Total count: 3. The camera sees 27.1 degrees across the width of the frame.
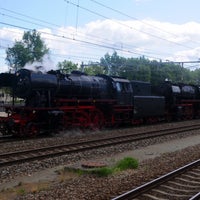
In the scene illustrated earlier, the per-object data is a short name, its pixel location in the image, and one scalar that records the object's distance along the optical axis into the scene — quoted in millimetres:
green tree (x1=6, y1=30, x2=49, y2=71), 85100
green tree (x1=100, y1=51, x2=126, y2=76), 140925
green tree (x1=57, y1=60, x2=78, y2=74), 82844
